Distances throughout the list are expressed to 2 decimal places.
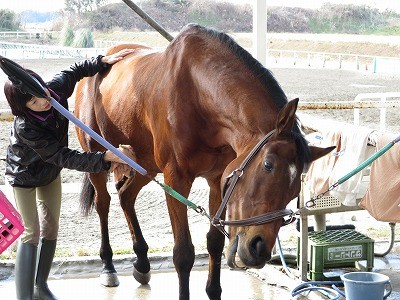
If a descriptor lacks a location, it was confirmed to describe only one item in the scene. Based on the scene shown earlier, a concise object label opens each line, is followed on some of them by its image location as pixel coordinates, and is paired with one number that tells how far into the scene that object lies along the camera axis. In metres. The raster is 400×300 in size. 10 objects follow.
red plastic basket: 3.59
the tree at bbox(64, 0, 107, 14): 23.61
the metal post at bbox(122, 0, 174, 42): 5.05
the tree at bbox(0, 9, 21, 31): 23.17
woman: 3.70
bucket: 3.93
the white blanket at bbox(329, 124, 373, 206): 4.29
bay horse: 3.18
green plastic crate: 4.66
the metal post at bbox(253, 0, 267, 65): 5.30
